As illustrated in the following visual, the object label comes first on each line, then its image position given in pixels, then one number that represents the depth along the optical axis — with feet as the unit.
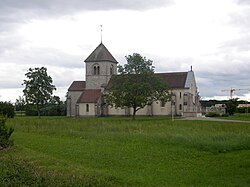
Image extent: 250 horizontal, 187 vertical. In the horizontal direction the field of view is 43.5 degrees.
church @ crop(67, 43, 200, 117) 205.04
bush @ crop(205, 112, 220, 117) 175.57
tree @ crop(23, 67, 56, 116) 216.59
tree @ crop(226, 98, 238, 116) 204.89
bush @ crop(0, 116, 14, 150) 41.93
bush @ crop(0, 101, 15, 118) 147.89
